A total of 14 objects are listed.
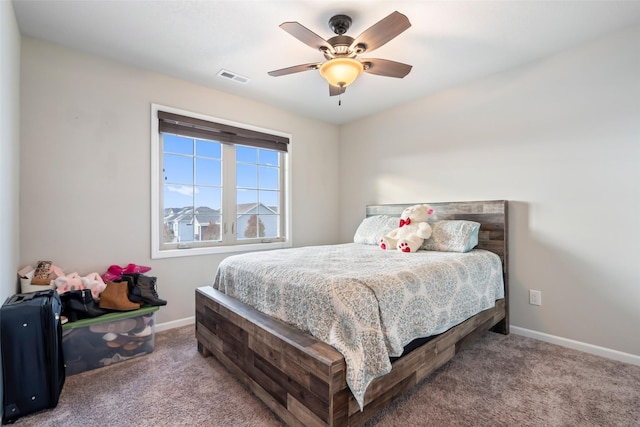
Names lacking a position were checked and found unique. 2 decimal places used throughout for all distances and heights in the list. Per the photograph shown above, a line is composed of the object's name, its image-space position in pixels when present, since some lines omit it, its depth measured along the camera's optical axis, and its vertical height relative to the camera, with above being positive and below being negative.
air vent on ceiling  2.72 +1.34
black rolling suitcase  1.49 -0.77
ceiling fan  1.70 +1.08
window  2.80 +0.31
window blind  2.79 +0.88
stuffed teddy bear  2.60 -0.18
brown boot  2.10 -0.63
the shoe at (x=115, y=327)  2.05 -0.83
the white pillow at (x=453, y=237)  2.52 -0.22
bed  1.22 -0.76
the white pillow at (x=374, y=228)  3.11 -0.18
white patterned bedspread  1.29 -0.46
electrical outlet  2.51 -0.75
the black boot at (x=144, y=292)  2.23 -0.62
